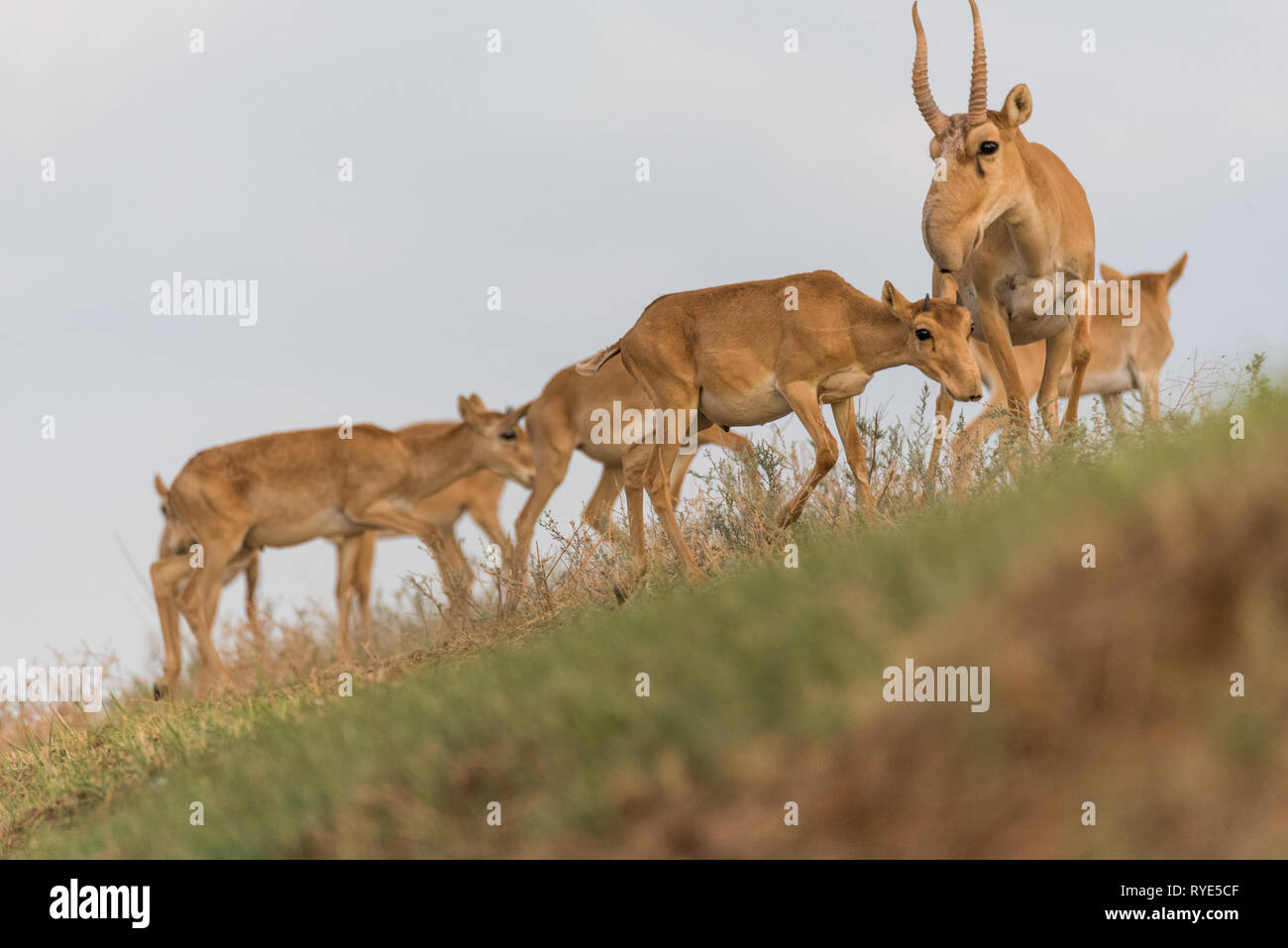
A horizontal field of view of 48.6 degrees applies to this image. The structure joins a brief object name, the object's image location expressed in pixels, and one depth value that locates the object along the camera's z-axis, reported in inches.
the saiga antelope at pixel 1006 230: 420.5
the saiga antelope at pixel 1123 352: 697.6
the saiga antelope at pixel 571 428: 679.7
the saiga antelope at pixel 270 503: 616.7
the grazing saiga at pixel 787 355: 417.7
